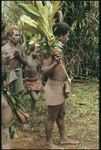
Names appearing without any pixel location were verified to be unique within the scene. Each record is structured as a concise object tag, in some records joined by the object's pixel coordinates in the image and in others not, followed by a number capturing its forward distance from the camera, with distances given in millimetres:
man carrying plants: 3646
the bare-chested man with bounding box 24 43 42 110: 4744
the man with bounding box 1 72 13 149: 3333
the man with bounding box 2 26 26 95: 4292
